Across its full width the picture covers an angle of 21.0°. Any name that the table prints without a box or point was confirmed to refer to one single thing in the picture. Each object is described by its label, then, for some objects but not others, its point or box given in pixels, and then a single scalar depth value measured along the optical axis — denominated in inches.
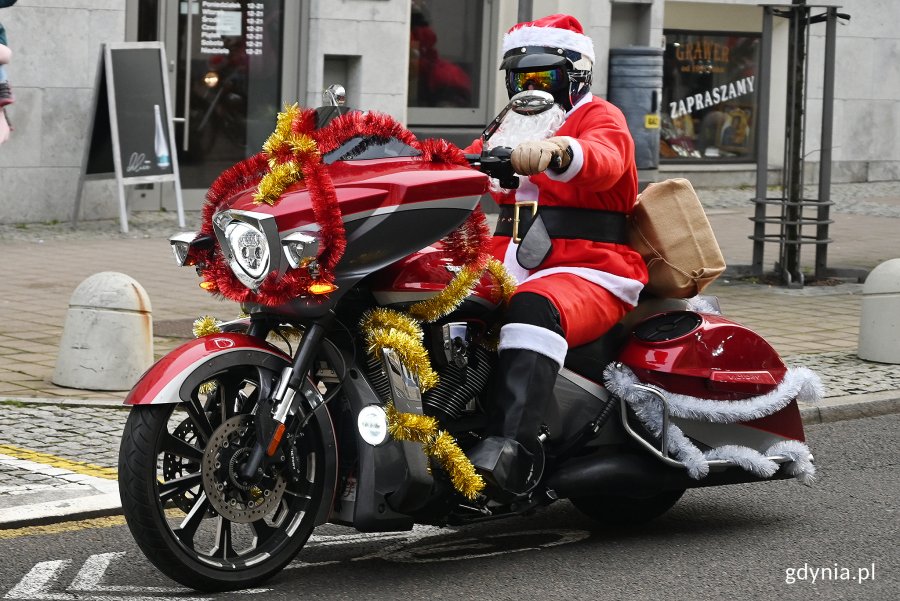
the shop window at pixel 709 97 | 1171.6
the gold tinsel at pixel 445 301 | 285.5
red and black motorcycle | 267.9
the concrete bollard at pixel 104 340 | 454.9
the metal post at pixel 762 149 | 717.6
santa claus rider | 294.3
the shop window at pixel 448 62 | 1008.9
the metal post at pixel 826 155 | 726.7
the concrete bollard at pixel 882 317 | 546.3
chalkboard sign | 807.1
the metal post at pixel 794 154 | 717.2
